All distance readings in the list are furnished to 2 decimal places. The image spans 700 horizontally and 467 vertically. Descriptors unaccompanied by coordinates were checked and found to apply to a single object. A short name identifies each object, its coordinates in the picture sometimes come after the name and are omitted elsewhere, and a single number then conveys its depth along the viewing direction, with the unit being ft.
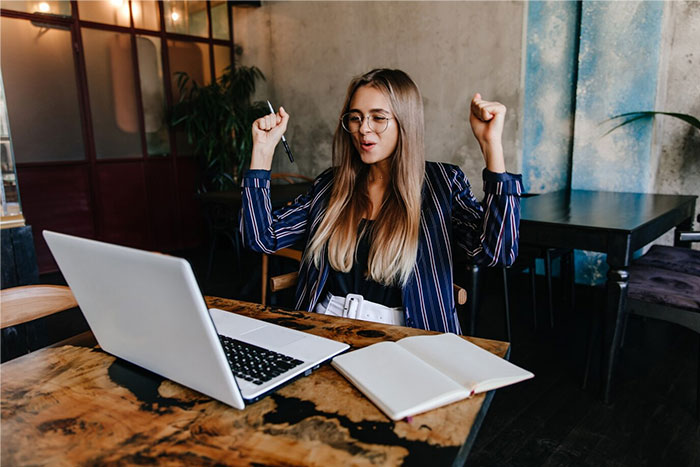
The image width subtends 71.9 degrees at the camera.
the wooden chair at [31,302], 4.16
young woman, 4.68
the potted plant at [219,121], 16.57
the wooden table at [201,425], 2.14
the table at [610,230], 6.55
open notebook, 2.49
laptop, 2.21
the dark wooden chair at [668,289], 6.42
